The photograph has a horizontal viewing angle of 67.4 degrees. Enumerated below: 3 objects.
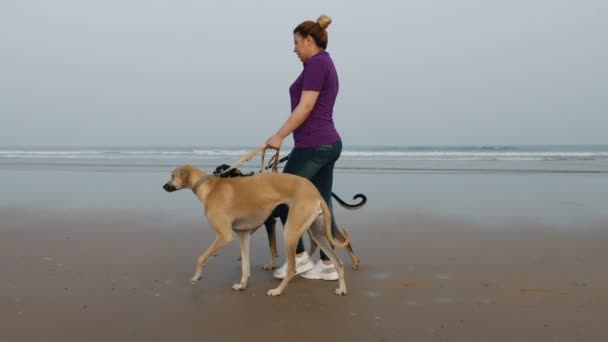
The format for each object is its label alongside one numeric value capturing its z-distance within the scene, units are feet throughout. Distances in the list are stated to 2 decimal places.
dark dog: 13.80
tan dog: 12.05
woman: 12.39
